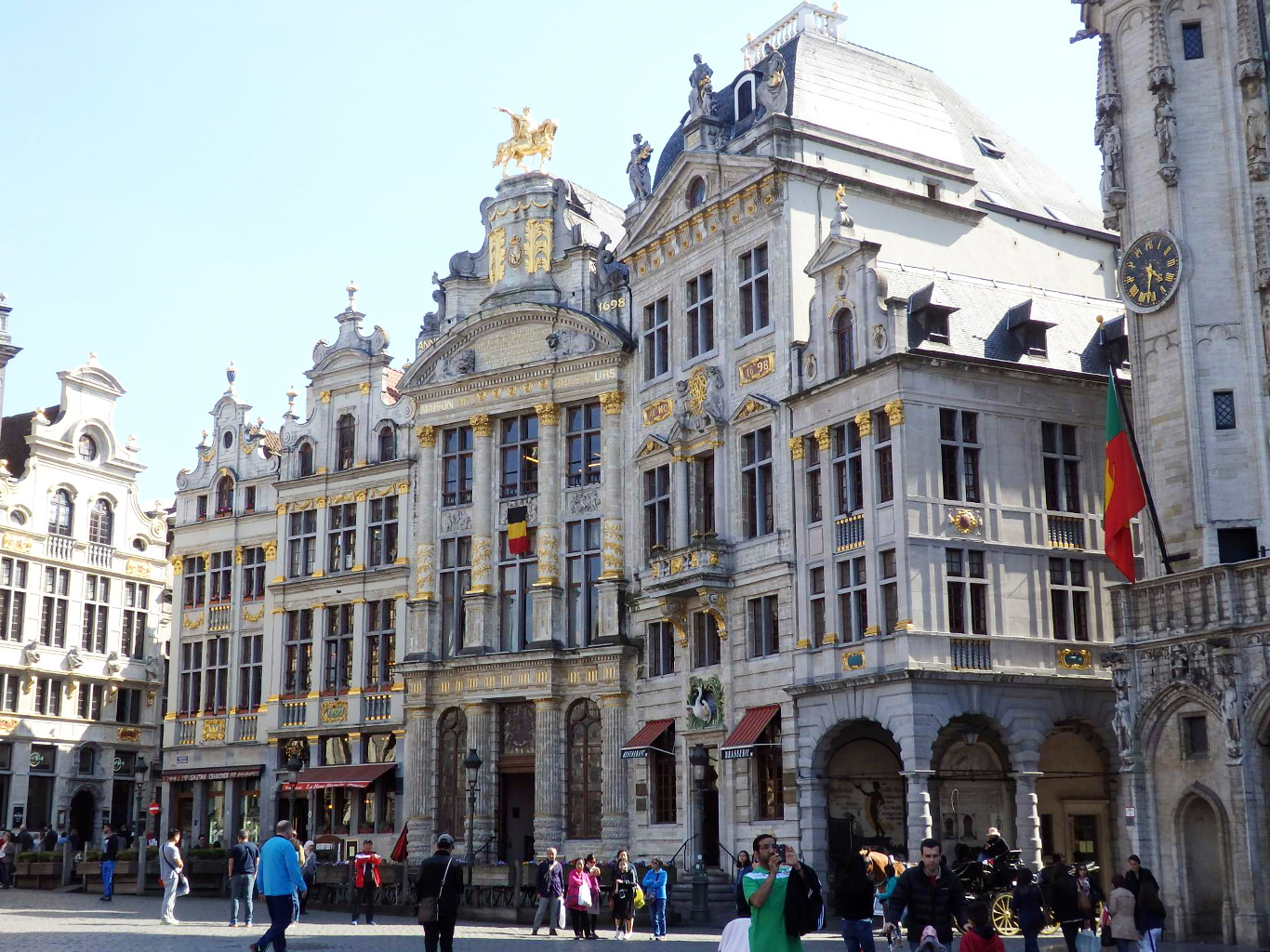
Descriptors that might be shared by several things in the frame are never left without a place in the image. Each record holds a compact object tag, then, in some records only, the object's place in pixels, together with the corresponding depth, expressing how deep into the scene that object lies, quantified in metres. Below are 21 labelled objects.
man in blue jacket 20.09
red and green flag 31.58
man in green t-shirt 13.32
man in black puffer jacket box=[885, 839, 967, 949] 16.14
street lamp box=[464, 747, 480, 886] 43.12
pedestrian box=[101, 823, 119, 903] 42.00
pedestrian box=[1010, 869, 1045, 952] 19.98
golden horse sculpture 50.59
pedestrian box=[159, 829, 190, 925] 31.66
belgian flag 48.06
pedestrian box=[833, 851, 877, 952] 18.34
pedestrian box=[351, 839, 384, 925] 34.75
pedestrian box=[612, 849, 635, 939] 33.84
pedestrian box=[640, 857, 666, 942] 32.31
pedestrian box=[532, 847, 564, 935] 32.38
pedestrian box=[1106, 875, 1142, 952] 21.47
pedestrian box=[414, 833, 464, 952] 20.50
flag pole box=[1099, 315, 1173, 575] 31.02
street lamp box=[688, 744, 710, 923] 35.94
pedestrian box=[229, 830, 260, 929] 30.88
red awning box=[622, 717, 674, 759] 43.03
